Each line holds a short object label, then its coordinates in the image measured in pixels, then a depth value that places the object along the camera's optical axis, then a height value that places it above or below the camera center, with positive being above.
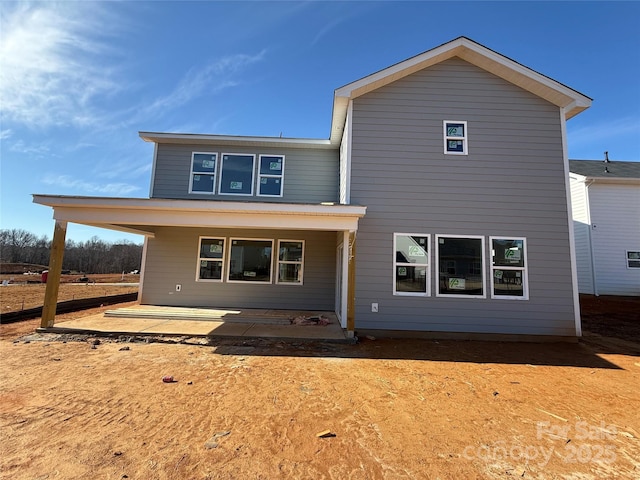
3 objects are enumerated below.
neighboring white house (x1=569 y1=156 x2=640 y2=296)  13.73 +2.35
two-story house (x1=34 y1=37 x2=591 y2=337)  6.52 +1.49
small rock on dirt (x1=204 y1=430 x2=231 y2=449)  2.63 -1.59
